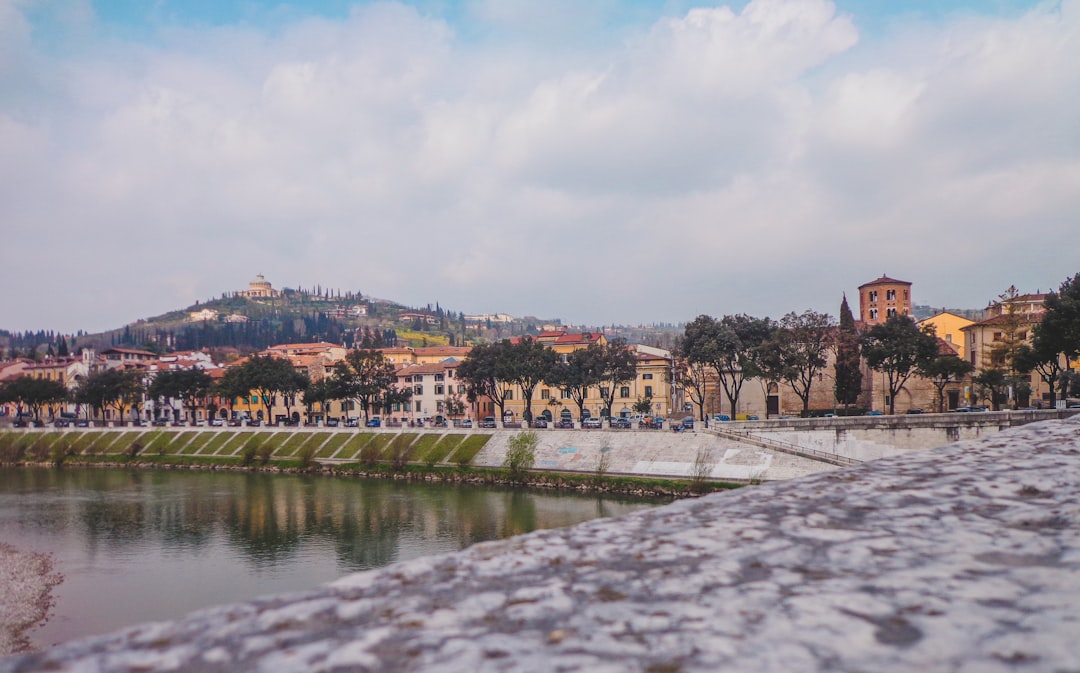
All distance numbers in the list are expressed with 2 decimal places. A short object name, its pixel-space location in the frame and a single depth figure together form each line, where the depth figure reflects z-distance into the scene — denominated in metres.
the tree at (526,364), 75.25
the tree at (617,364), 75.62
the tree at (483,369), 78.31
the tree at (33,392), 105.44
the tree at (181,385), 98.25
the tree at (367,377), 86.19
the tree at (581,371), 75.25
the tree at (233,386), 92.88
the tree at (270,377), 90.44
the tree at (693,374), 71.12
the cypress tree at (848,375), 73.94
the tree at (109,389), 100.69
